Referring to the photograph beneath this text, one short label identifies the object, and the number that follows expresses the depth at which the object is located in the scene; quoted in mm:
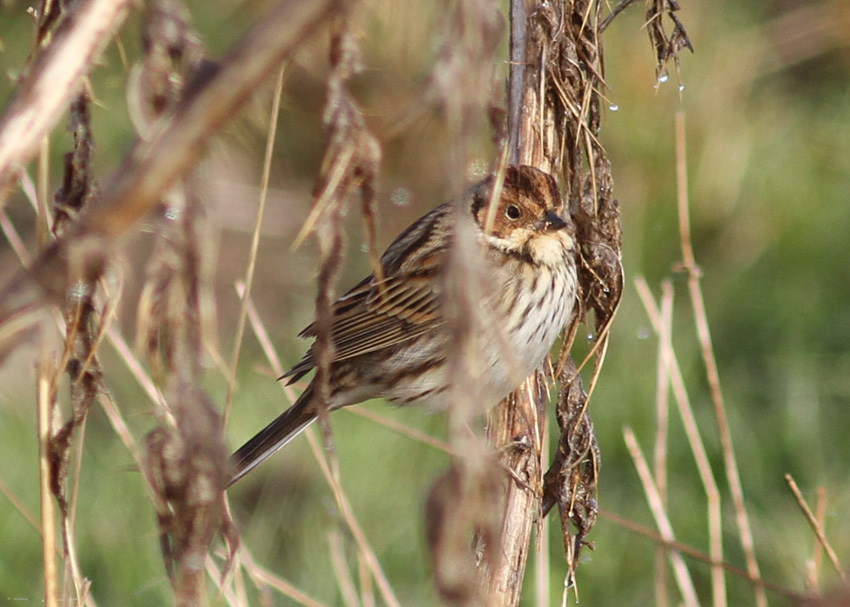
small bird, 5152
